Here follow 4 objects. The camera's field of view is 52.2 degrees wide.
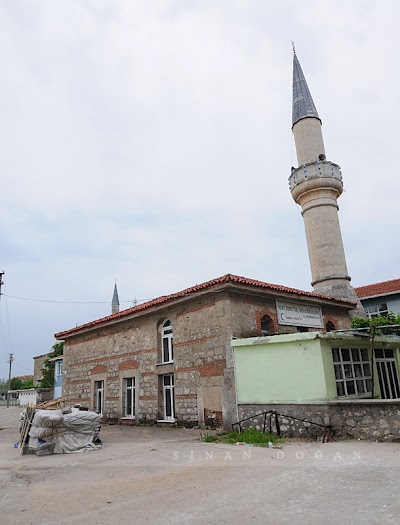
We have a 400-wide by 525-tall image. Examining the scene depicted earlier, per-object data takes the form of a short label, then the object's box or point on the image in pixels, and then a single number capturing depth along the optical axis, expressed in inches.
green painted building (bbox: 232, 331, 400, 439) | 346.0
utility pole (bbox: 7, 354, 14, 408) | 1463.1
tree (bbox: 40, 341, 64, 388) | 1310.5
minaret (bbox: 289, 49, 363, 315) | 730.8
